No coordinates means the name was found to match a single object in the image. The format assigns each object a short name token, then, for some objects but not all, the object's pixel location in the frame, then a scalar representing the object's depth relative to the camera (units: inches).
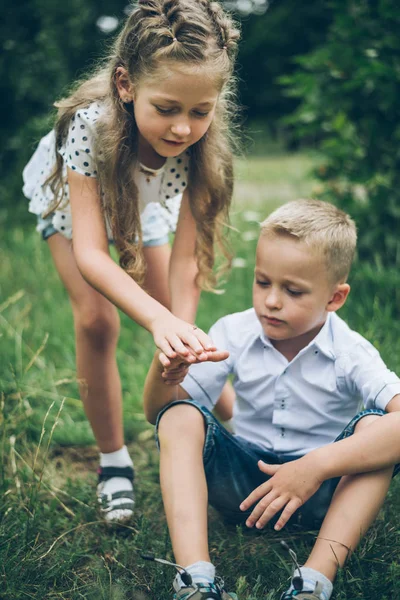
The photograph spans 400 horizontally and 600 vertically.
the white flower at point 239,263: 151.4
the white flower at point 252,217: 174.6
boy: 68.9
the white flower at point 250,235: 176.3
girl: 75.4
